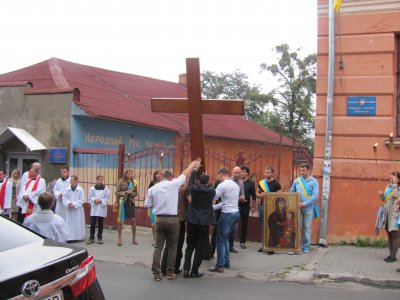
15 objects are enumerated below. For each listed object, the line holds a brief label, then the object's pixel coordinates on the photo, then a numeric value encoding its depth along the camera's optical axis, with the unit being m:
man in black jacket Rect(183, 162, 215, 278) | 7.26
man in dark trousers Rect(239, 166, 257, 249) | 9.70
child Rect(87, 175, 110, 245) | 10.30
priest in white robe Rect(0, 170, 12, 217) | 10.62
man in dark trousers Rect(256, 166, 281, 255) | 9.56
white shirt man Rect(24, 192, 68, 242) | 5.54
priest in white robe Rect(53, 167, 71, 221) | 10.67
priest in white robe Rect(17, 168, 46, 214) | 10.66
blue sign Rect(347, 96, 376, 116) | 9.62
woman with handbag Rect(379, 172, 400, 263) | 7.92
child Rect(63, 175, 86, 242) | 10.35
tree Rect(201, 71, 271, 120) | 41.34
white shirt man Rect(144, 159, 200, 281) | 7.14
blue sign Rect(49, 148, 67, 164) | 13.05
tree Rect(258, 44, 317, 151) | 30.64
